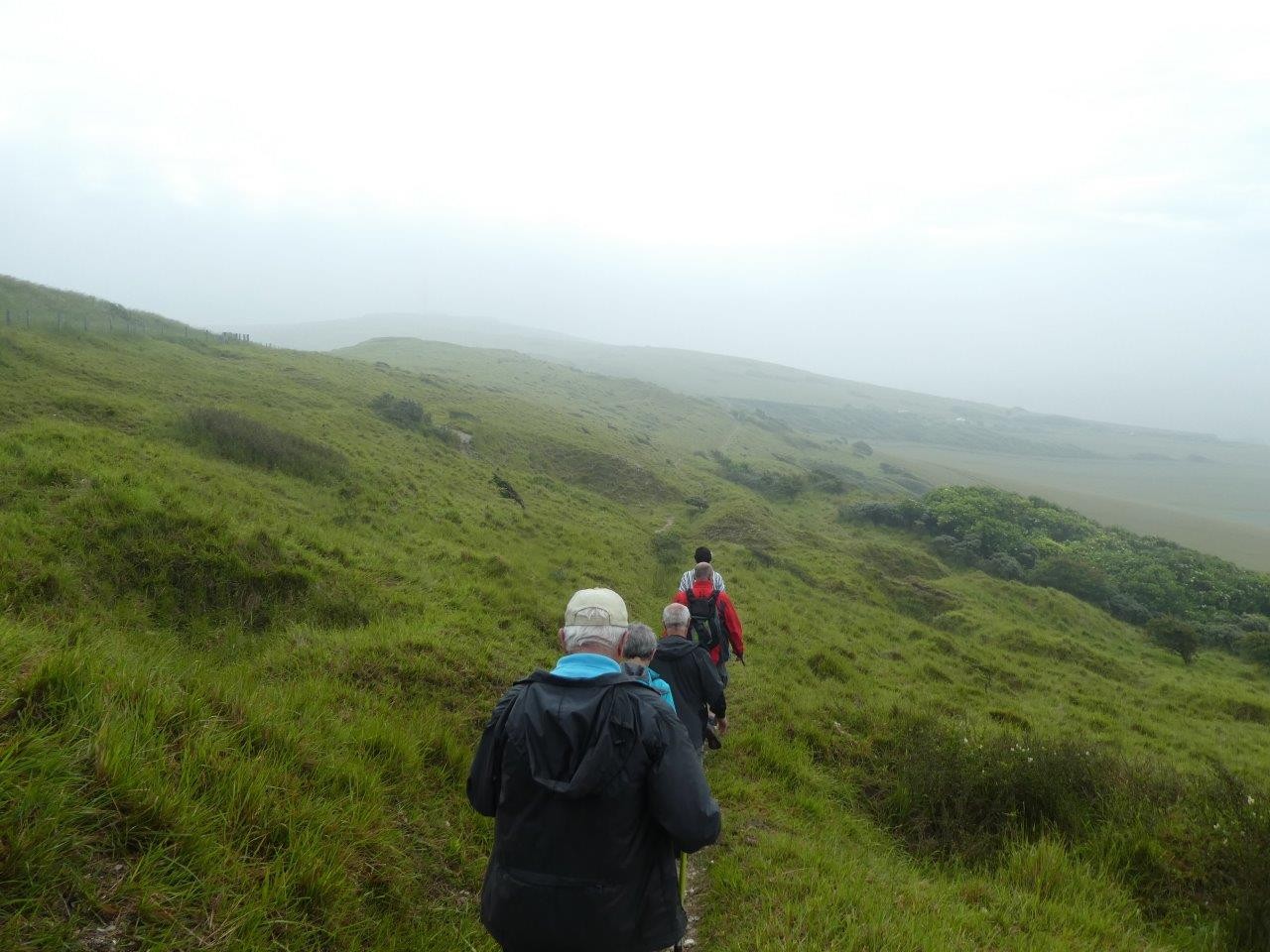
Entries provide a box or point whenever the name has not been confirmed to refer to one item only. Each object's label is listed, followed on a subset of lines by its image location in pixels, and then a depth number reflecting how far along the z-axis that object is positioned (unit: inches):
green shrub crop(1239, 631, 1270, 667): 908.6
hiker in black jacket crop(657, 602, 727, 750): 225.0
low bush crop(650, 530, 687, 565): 879.7
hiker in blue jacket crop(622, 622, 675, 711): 171.9
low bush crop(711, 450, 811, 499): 1746.7
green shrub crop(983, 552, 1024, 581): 1223.5
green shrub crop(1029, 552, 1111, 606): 1186.6
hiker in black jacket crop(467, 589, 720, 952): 103.0
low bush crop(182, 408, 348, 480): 610.2
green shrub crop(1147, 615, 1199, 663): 904.9
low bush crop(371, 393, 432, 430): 1119.0
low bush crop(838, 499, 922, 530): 1473.9
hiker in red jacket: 297.6
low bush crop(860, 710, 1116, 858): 247.6
